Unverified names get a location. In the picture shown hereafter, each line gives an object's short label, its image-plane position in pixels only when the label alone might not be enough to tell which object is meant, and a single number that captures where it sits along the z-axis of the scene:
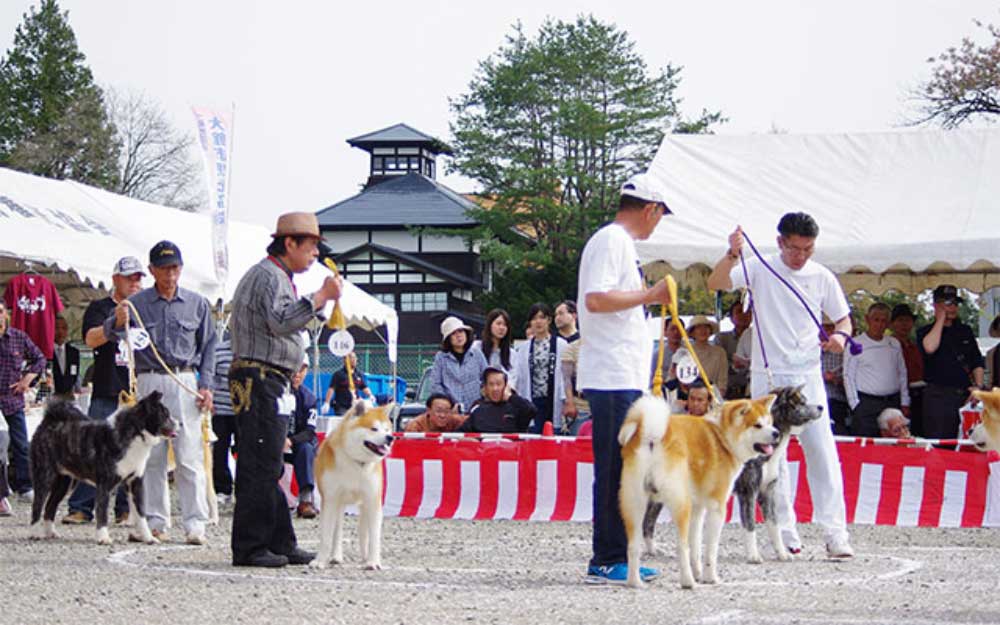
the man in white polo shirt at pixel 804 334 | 8.24
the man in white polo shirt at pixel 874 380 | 12.74
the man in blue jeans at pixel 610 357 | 6.73
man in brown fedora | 7.55
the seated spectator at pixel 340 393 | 15.12
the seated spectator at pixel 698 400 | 11.88
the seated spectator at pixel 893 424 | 12.45
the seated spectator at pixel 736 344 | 13.09
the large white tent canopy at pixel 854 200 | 12.30
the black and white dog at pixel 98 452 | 9.20
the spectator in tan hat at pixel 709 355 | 12.83
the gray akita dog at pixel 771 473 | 8.05
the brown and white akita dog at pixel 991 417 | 7.90
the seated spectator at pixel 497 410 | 12.67
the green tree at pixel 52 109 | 57.38
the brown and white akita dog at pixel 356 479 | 7.79
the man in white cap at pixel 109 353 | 10.24
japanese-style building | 55.56
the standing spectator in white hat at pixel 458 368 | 13.16
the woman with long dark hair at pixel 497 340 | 13.48
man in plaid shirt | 12.33
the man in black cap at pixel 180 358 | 9.30
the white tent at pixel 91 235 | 13.33
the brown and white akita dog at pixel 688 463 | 6.55
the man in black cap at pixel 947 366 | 12.66
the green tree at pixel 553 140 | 47.75
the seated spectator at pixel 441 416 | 12.91
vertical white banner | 15.22
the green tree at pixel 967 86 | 34.75
